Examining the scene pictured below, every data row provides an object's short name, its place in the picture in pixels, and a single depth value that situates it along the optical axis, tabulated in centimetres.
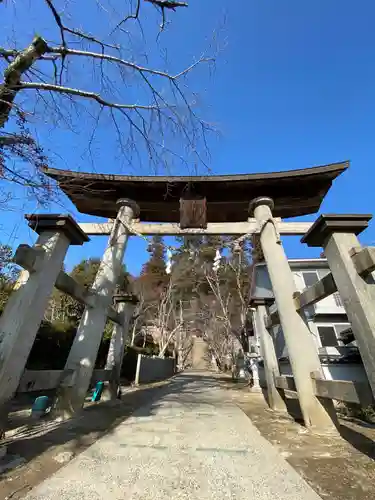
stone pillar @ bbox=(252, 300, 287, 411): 496
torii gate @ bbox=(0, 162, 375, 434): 268
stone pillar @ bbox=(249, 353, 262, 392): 947
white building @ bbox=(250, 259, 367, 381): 1031
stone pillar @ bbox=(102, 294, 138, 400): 609
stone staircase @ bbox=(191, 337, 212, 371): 4037
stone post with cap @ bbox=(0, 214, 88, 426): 242
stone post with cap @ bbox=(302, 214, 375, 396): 231
